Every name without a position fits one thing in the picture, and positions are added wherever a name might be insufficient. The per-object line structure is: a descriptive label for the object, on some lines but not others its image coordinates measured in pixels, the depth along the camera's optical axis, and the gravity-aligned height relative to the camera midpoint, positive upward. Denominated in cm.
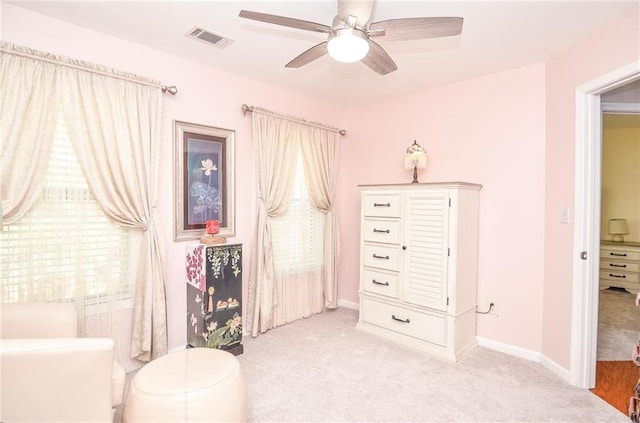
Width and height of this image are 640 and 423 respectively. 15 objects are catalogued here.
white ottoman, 150 -86
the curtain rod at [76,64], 198 +92
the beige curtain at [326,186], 372 +23
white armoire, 279 -52
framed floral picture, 276 +23
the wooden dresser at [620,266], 462 -82
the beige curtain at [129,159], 223 +33
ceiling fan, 164 +91
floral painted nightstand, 261 -73
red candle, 274 -17
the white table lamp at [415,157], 331 +49
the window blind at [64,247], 204 -27
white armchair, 120 -66
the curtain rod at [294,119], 314 +92
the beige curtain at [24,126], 196 +48
